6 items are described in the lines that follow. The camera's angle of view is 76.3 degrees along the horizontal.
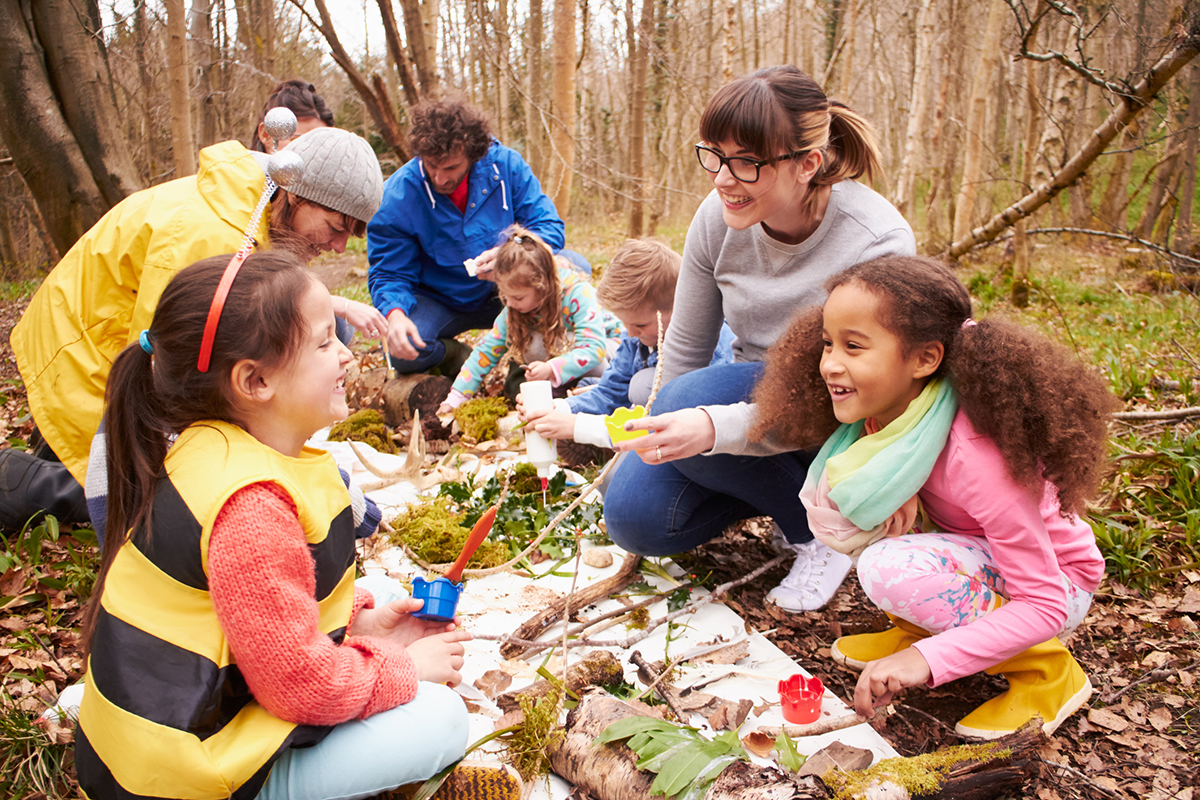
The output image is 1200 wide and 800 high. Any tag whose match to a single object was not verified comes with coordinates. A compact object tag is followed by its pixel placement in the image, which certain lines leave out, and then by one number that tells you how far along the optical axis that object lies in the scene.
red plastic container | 1.80
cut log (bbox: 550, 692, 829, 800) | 1.36
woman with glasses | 1.97
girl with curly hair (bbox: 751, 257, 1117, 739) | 1.58
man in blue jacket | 4.17
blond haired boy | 2.97
